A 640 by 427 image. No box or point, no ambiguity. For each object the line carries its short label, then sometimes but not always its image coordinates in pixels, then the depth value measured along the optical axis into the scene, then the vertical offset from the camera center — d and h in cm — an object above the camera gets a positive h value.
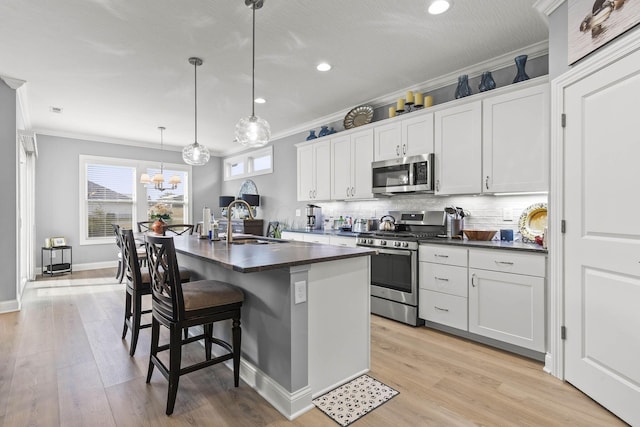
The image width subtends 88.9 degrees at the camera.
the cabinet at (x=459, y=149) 317 +65
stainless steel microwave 356 +43
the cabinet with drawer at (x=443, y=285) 297 -69
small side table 577 -93
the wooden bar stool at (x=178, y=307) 188 -57
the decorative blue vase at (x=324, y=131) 507 +127
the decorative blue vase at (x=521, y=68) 297 +132
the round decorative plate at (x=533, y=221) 296 -8
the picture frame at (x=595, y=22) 177 +112
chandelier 555 +58
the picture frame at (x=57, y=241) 591 -52
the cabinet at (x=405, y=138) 358 +87
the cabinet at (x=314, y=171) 482 +64
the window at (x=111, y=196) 645 +36
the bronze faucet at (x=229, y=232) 289 -17
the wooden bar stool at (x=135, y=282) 251 -57
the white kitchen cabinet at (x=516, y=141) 273 +63
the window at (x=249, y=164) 670 +109
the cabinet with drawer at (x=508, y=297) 251 -69
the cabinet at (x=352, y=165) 423 +64
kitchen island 185 -66
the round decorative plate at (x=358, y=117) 445 +134
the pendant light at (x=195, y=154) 387 +70
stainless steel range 332 -57
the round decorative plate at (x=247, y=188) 700 +54
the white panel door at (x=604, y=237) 178 -15
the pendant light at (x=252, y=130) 271 +69
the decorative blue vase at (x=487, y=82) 321 +129
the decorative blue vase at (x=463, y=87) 337 +130
